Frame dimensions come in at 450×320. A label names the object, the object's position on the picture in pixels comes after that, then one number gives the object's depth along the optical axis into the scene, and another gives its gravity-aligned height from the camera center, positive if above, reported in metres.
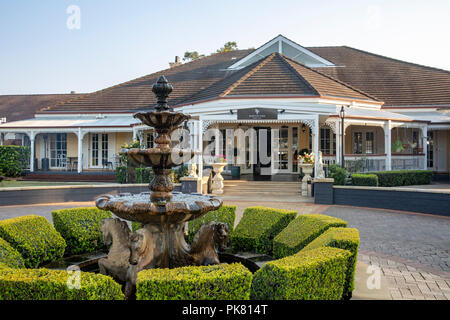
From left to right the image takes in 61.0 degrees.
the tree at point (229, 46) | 54.23 +16.13
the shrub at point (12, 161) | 22.16 -0.11
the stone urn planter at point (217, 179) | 17.12 -0.95
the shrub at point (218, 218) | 7.88 -1.25
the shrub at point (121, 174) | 18.92 -0.77
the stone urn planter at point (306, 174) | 16.03 -0.72
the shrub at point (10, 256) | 5.25 -1.38
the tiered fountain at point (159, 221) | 5.34 -0.92
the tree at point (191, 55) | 56.26 +15.27
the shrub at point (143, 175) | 17.25 -0.75
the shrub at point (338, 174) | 15.46 -0.69
